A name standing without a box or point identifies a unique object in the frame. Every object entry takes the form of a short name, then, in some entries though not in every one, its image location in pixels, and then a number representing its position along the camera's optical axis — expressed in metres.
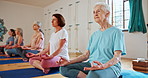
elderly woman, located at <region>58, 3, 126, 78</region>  0.95
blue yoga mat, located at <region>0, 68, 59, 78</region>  1.88
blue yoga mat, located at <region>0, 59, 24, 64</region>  3.23
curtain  3.81
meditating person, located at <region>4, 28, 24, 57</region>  3.72
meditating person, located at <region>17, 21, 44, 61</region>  2.96
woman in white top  2.00
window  4.46
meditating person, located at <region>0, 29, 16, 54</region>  4.46
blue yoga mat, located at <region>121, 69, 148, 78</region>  1.47
